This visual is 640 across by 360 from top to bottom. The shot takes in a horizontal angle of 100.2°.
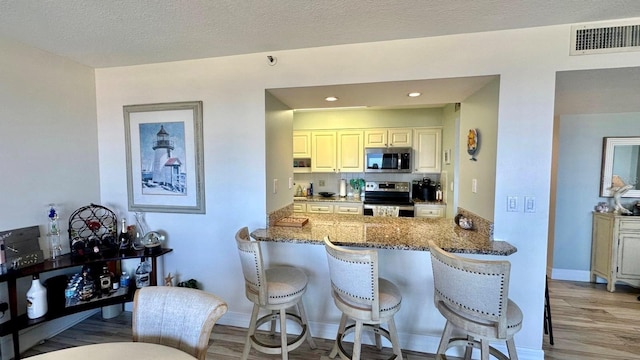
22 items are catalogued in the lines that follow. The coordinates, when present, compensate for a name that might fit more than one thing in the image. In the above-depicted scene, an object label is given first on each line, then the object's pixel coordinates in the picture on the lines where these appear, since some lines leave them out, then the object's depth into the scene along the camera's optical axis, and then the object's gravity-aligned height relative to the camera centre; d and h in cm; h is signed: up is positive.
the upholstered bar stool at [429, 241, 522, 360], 131 -68
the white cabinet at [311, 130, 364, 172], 457 +30
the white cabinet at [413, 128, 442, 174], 427 +29
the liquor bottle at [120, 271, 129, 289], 239 -102
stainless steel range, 419 -52
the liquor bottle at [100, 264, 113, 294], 229 -98
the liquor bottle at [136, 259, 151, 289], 237 -96
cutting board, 239 -49
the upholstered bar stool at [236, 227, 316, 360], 174 -83
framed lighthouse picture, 242 +10
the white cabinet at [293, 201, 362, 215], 442 -66
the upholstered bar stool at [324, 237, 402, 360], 150 -75
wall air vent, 172 +85
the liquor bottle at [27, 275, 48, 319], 194 -97
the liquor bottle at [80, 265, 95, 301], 217 -98
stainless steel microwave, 430 +13
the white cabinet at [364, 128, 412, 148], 439 +51
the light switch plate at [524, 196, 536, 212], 192 -25
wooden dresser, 299 -92
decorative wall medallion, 227 +23
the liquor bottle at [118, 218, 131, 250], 235 -62
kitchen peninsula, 186 -53
